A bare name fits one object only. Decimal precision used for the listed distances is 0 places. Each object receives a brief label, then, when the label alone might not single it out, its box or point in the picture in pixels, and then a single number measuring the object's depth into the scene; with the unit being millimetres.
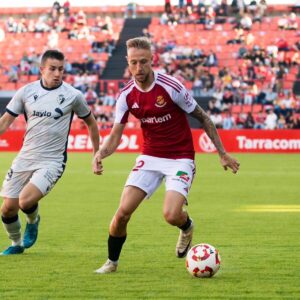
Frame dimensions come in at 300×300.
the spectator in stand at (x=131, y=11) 52969
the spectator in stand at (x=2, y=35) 50972
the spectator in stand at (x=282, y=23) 45969
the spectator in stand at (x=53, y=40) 48031
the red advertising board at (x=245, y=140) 34875
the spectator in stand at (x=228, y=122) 36875
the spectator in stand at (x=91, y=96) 40156
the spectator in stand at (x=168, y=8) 50000
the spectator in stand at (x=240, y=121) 36875
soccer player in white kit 9867
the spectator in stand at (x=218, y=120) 37188
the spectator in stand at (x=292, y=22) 45719
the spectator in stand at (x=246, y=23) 45906
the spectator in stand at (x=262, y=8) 47281
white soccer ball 8289
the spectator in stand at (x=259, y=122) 36556
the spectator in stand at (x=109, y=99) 39844
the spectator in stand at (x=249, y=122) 36656
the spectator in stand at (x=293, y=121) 35781
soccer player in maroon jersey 8555
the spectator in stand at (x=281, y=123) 36062
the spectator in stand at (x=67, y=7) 52356
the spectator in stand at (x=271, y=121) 36312
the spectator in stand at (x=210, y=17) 47566
